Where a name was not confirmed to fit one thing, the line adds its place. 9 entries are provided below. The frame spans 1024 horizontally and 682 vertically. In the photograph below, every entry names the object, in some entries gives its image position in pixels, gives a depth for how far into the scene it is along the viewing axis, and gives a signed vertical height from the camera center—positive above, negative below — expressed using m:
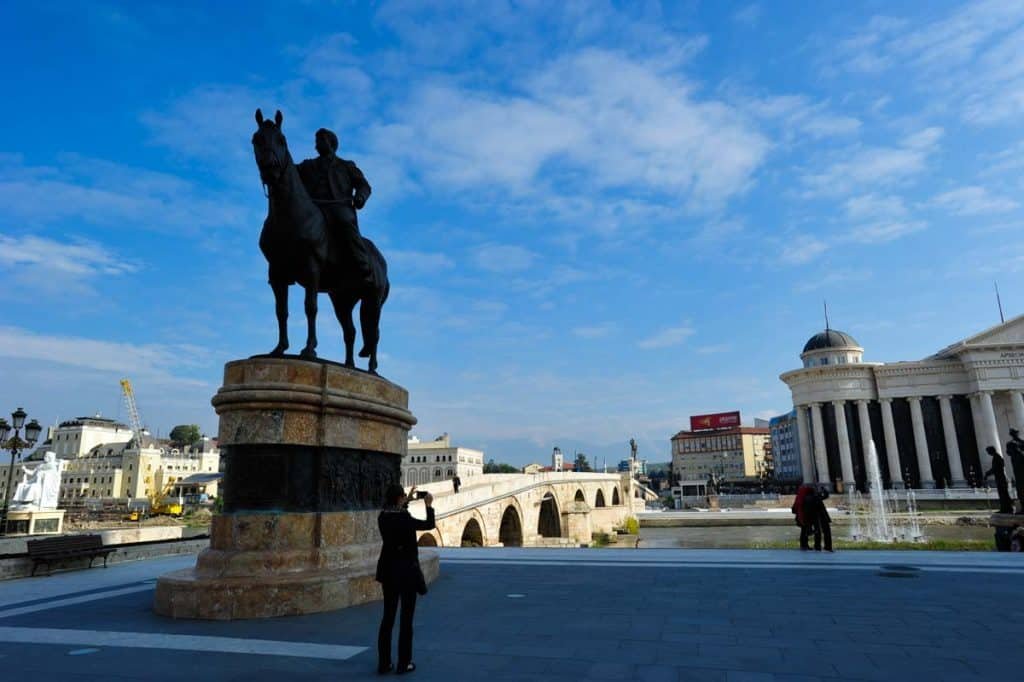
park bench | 8.61 -0.94
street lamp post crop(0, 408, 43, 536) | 14.53 +1.18
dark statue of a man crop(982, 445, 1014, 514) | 11.80 -0.41
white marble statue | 19.70 -0.10
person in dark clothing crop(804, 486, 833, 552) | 9.91 -0.72
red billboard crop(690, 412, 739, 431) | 117.06 +8.84
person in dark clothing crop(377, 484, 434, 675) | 3.66 -0.60
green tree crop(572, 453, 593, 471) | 138.75 +1.68
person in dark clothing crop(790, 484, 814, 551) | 10.08 -0.79
